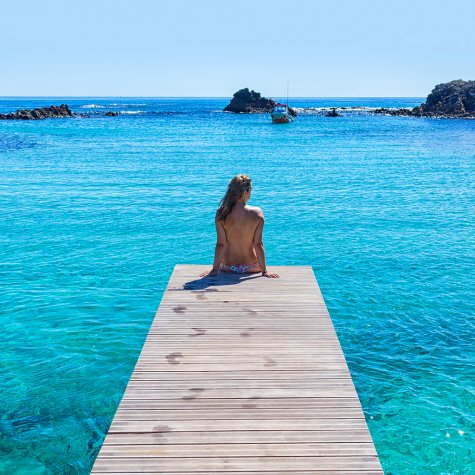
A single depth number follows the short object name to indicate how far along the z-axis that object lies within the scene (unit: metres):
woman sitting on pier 8.92
